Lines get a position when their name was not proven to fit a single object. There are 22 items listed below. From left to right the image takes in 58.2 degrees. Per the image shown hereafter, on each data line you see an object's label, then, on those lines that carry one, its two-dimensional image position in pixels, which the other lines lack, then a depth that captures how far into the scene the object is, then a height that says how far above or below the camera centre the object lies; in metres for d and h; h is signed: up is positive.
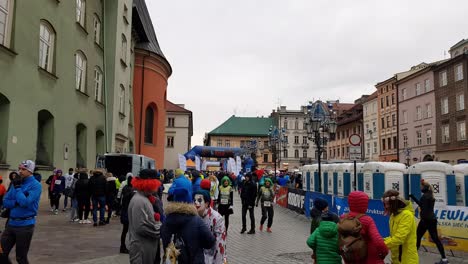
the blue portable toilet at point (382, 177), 19.93 -0.35
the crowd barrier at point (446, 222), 11.15 -1.44
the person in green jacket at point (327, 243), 4.95 -0.86
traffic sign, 15.78 +1.15
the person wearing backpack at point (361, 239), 4.52 -0.74
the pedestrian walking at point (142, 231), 5.43 -0.79
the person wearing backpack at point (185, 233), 4.56 -0.69
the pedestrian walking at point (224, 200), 12.95 -0.93
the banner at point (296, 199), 20.07 -1.49
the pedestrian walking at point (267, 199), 14.02 -0.98
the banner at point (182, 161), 29.92 +0.60
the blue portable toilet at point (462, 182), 16.50 -0.45
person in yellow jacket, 5.36 -0.77
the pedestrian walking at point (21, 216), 6.05 -0.68
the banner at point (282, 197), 24.11 -1.61
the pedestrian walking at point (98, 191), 14.12 -0.74
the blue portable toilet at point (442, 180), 16.70 -0.39
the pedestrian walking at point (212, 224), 5.40 -0.76
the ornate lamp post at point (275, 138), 38.69 +3.01
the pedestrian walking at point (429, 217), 9.73 -1.09
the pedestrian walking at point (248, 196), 14.30 -0.90
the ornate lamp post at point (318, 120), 21.31 +2.61
